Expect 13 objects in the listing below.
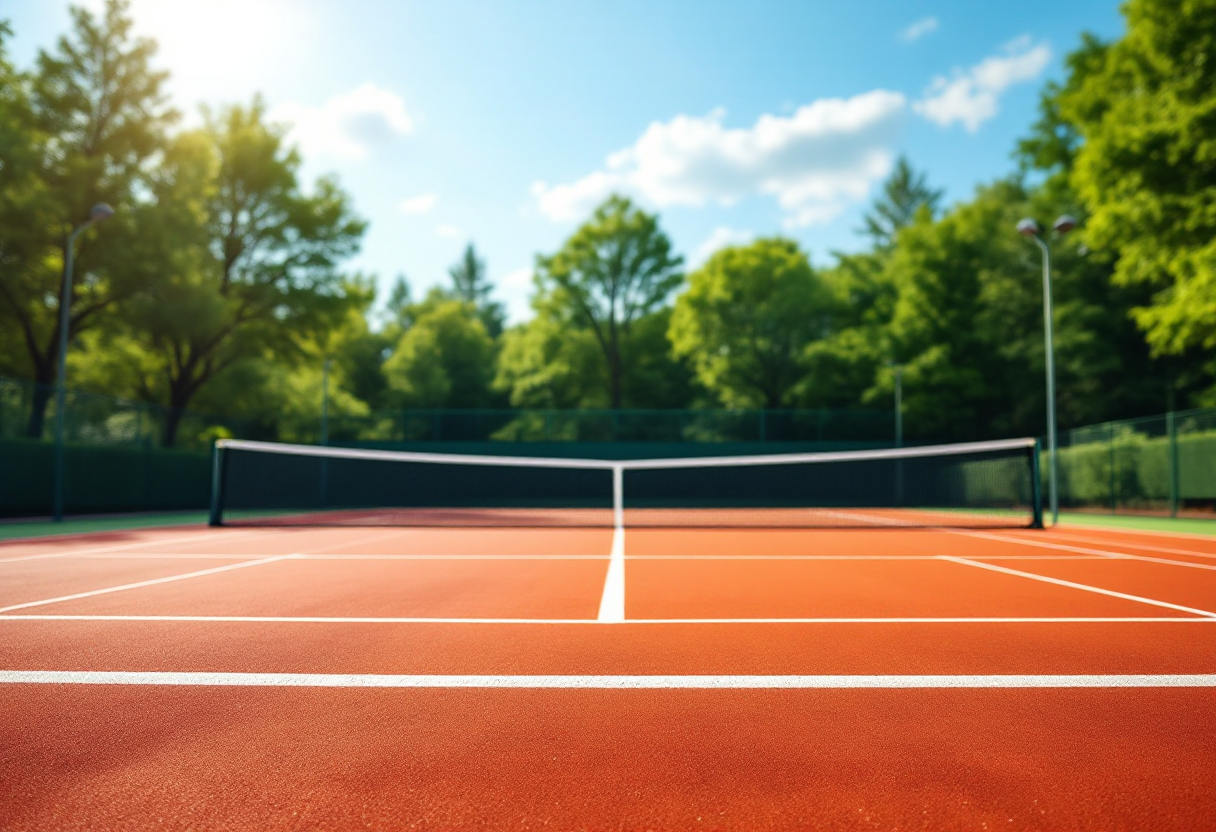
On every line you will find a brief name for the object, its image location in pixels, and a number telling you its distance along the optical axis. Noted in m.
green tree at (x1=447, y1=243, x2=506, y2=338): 85.00
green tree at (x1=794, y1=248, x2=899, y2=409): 42.06
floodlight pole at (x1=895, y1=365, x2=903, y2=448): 35.25
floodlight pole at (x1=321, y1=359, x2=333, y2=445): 33.03
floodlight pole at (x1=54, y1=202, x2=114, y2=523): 17.75
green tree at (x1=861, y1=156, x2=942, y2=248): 62.34
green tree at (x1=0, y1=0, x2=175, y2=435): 24.92
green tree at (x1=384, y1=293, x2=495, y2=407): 56.22
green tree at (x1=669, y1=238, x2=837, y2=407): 45.31
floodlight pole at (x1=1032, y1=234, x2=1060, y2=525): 18.52
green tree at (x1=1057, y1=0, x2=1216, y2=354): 18.62
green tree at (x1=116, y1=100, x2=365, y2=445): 32.75
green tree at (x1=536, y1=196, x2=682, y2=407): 50.28
